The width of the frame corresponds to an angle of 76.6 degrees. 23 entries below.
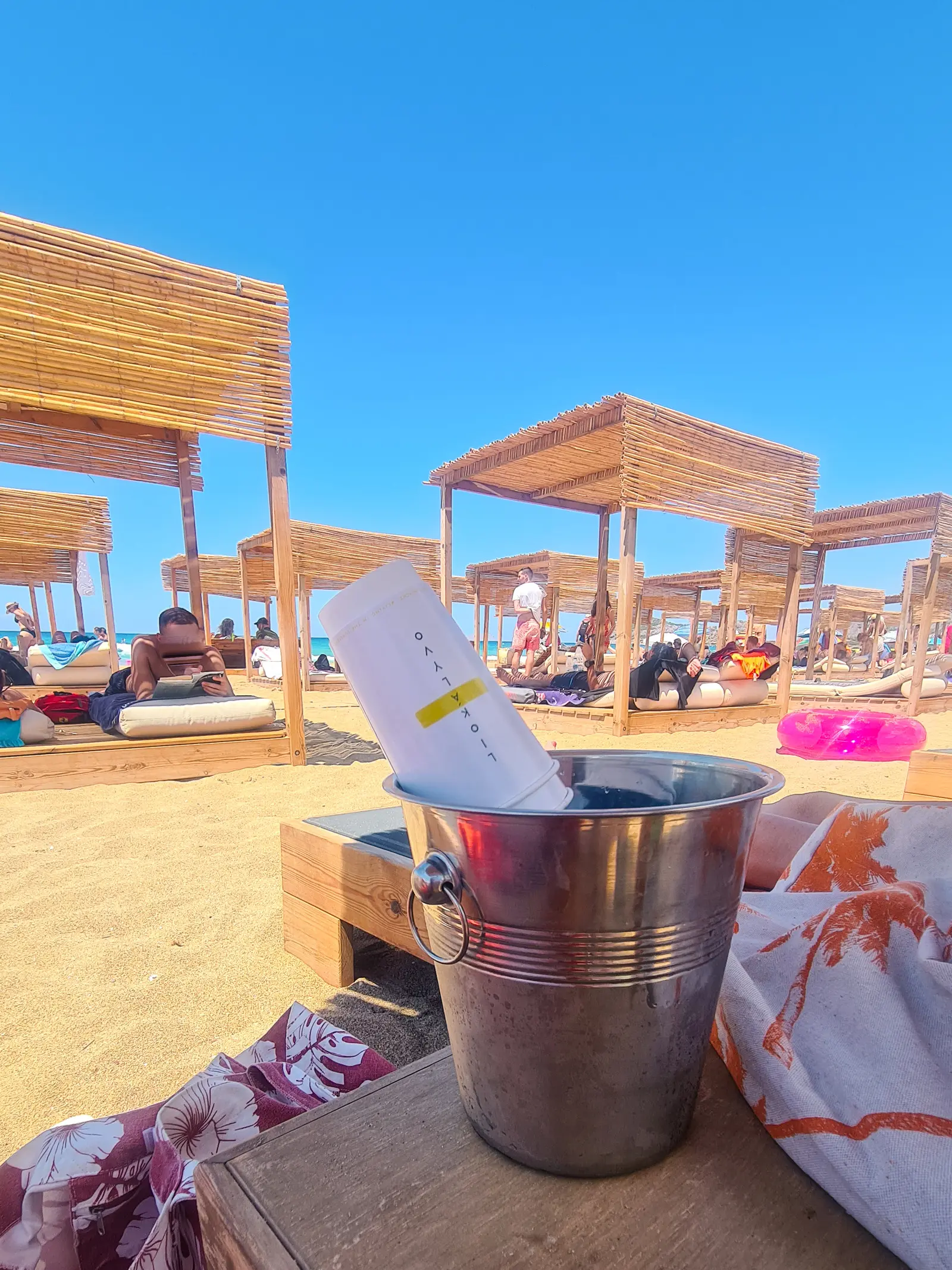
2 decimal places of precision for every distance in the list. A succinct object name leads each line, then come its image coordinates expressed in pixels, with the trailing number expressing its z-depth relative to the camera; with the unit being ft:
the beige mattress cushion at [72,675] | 28.99
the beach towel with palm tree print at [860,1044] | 1.85
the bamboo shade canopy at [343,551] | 37.86
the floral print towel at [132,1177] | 2.60
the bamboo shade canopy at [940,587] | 42.75
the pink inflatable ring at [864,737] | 16.90
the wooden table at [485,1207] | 1.77
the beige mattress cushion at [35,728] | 14.06
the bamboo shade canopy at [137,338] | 12.20
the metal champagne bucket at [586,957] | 1.86
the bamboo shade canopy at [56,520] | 30.91
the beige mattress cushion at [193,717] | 14.47
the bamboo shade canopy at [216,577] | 50.36
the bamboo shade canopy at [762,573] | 35.53
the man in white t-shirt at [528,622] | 30.14
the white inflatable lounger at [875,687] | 30.58
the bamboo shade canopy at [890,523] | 27.73
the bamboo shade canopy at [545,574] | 48.67
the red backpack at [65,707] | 17.84
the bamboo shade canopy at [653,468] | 19.21
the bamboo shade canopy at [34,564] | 37.58
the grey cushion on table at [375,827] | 5.41
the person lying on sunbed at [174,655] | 17.04
